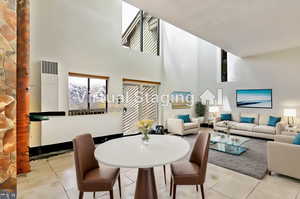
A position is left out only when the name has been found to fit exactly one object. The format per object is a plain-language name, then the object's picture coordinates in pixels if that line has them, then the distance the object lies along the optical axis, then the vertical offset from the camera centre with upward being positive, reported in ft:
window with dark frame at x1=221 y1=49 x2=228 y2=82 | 20.84 +4.80
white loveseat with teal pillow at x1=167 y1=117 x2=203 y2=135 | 16.83 -3.21
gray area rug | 8.64 -4.28
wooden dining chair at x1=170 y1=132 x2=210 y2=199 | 5.55 -2.88
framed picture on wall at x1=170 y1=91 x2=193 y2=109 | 20.94 +0.15
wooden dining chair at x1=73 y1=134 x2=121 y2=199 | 5.12 -2.88
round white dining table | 4.38 -1.87
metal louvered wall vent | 11.26 +2.68
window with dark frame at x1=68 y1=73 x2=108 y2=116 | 13.08 +0.63
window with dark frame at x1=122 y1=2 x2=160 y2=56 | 17.88 +9.18
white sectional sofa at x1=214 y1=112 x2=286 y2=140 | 14.30 -2.97
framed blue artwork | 17.19 +0.21
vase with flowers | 6.22 -1.18
